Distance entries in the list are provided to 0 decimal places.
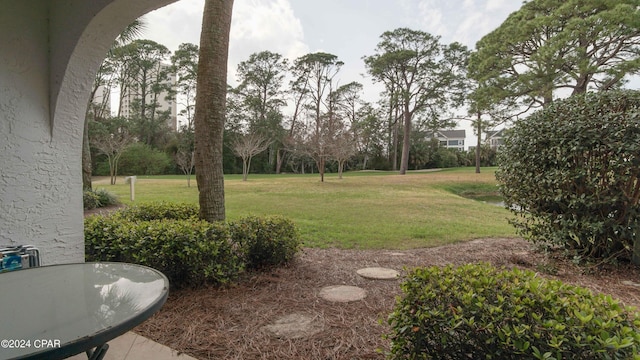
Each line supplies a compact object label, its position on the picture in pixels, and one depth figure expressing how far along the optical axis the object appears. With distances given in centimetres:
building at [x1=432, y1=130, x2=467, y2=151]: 5930
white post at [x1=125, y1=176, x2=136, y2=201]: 957
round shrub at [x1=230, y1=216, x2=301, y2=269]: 303
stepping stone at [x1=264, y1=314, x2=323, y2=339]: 200
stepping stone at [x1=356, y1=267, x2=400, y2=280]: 309
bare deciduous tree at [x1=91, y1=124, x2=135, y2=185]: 1683
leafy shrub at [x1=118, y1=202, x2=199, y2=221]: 388
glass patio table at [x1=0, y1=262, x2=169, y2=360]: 90
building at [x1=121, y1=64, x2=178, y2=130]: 2995
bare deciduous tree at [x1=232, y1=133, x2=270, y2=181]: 1964
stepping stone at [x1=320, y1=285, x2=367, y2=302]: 257
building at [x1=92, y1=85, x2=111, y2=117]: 2750
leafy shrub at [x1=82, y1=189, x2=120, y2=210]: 731
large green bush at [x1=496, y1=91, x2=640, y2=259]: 290
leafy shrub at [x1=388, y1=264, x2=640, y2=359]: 107
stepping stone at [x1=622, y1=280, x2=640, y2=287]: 284
